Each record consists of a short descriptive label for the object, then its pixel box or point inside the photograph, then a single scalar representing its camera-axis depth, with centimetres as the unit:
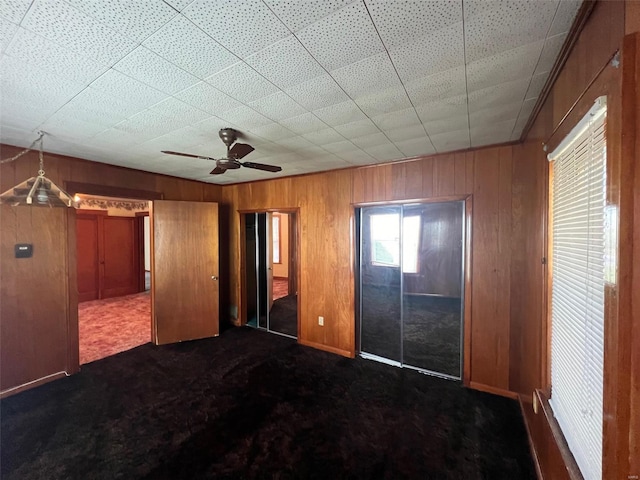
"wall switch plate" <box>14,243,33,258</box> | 262
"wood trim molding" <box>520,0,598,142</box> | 98
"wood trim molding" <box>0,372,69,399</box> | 253
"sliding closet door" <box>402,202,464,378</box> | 436
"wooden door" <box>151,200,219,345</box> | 368
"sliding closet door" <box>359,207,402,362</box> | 349
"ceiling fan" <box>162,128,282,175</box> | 211
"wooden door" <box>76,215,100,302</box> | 584
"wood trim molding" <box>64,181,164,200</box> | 298
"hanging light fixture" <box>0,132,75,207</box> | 218
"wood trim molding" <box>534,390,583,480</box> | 108
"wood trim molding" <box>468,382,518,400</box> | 250
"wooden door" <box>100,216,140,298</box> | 617
